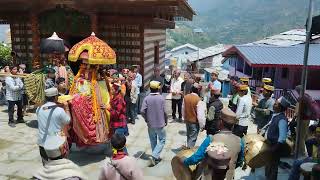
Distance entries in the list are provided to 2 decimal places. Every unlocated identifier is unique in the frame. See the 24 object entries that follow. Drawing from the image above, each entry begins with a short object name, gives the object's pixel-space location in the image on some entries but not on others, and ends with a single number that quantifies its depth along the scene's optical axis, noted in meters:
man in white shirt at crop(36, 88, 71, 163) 4.45
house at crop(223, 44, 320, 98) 14.98
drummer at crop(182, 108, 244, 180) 3.39
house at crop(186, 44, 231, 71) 35.32
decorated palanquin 5.64
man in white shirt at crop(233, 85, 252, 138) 5.82
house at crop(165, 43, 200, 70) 52.95
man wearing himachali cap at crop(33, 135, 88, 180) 2.78
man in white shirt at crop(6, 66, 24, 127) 7.29
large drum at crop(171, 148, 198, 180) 3.86
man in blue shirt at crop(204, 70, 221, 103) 7.51
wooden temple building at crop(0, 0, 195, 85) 8.63
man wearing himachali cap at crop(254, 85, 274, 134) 5.93
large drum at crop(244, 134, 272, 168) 4.59
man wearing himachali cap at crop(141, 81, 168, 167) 5.58
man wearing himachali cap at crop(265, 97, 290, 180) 4.51
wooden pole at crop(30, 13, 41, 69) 9.34
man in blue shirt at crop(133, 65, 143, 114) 8.35
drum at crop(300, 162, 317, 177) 4.04
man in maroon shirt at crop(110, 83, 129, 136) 5.66
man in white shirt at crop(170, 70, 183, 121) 8.36
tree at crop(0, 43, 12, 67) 12.35
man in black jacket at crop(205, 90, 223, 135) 5.45
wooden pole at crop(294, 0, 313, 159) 4.69
